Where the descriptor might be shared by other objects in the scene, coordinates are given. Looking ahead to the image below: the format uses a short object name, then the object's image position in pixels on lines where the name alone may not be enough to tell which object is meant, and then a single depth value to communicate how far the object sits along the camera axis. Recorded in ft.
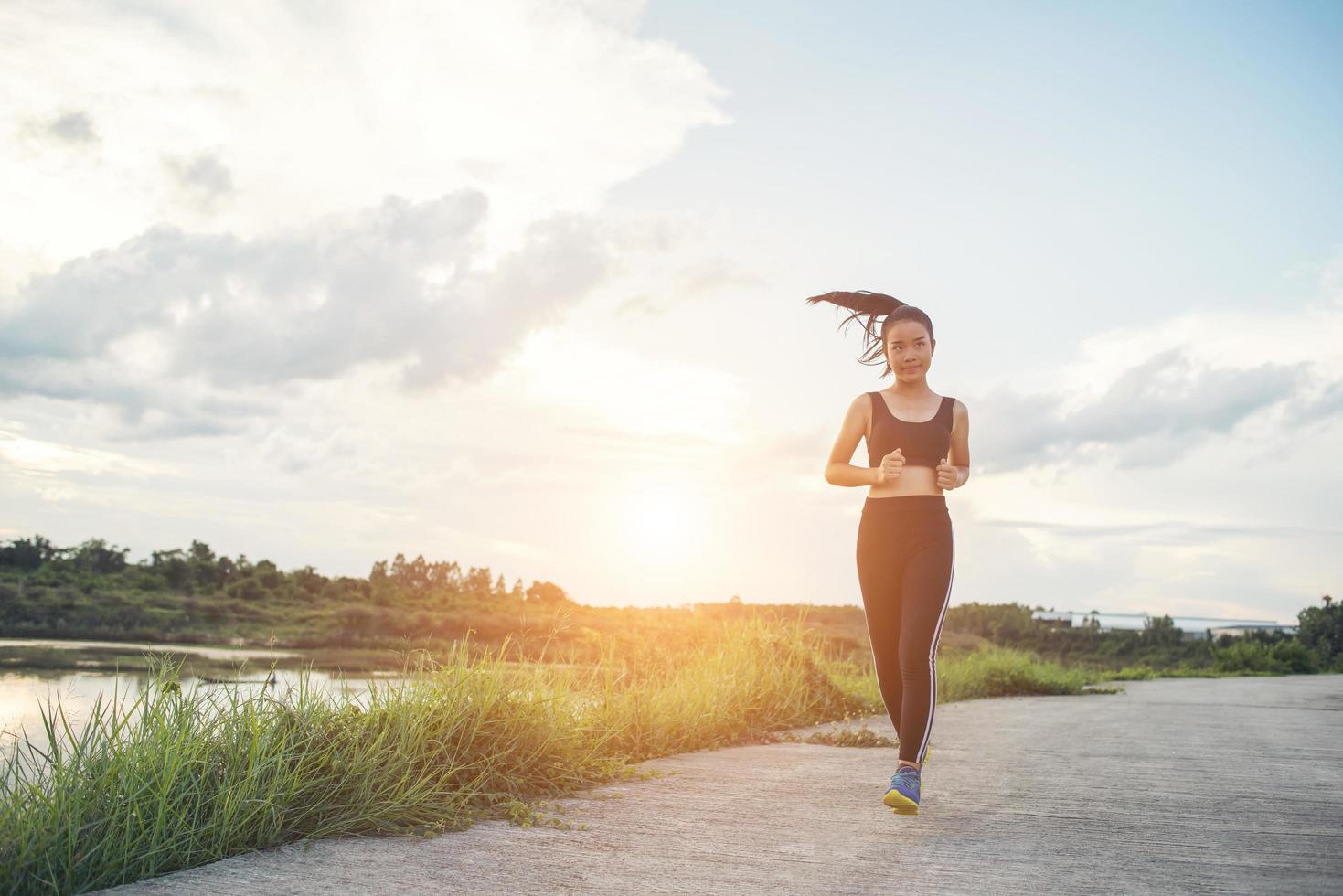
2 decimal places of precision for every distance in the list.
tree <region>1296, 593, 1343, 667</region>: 76.54
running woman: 13.52
